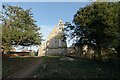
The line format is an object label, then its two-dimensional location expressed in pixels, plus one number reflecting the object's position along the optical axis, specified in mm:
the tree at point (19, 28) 13633
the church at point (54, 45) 21128
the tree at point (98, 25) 8075
